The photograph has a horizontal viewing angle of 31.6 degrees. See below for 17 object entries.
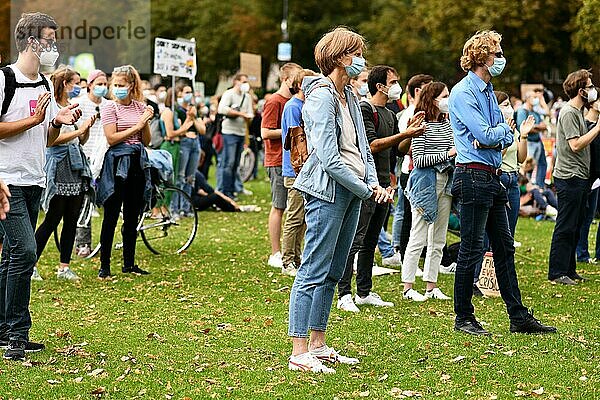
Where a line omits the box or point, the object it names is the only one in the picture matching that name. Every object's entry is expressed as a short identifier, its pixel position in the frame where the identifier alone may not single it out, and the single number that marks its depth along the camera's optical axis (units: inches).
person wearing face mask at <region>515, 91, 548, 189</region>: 827.6
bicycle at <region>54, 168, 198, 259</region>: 520.7
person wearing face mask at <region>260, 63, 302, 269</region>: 478.6
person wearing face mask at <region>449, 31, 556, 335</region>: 319.9
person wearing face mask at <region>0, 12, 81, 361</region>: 291.6
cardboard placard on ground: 407.5
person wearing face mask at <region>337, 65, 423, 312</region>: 365.7
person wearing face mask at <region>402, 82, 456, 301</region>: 394.9
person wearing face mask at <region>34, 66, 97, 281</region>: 432.5
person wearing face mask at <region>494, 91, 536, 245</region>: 421.1
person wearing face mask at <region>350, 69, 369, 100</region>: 397.1
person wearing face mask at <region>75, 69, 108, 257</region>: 478.0
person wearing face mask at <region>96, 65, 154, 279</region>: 439.8
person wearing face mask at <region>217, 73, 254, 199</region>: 794.2
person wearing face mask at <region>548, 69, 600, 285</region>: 441.7
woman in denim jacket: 267.6
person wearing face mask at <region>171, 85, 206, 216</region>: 685.9
